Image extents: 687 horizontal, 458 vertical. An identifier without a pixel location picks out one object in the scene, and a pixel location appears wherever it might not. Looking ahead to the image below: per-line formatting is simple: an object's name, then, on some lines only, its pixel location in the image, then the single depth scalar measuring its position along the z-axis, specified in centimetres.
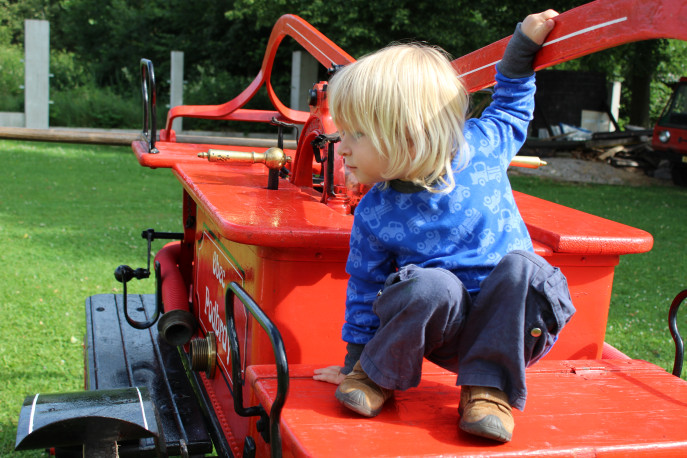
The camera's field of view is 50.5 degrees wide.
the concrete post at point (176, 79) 1525
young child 138
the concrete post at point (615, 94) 1792
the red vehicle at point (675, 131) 1252
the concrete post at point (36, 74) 1324
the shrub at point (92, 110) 1645
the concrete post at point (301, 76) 1620
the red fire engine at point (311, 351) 139
